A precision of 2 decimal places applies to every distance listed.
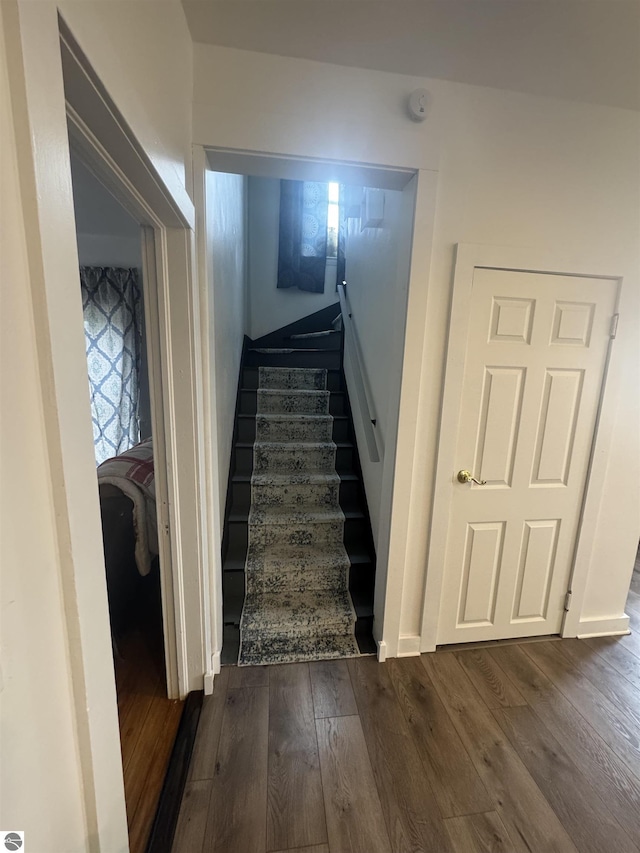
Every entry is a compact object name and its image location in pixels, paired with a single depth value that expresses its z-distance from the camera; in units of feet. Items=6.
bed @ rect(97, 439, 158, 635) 6.01
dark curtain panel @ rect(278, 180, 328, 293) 13.47
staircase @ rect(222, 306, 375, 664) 6.66
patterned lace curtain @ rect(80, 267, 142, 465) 9.82
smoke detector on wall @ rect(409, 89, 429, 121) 4.75
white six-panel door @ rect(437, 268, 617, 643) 5.77
